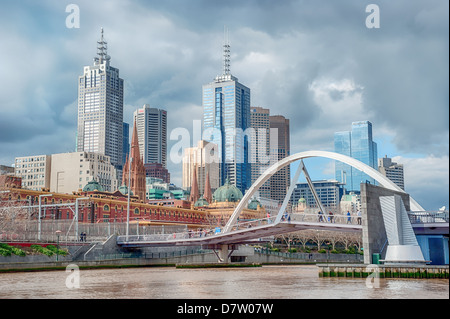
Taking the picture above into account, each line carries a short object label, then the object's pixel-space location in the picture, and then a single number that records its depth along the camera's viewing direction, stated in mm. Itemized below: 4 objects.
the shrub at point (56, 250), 71562
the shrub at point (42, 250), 68938
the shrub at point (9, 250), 62900
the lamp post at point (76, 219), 83825
